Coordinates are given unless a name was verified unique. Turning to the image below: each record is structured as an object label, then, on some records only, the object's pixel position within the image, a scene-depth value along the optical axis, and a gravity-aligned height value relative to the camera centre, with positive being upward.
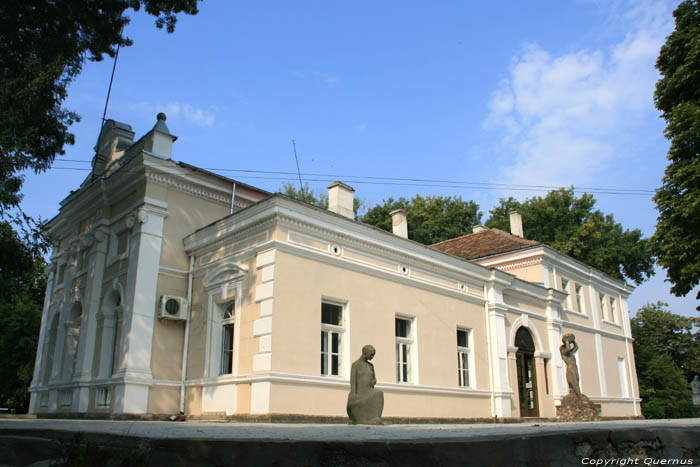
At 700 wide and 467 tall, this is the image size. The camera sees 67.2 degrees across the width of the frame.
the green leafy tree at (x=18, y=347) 26.17 +2.28
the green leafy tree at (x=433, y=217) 37.31 +12.31
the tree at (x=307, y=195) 35.97 +13.28
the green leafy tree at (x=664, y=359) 31.46 +2.55
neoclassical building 12.26 +2.23
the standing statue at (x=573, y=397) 17.27 -0.07
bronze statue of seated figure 8.85 +0.00
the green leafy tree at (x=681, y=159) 15.17 +6.89
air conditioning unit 13.52 +2.16
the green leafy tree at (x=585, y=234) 34.56 +10.36
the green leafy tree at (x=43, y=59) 9.95 +7.32
